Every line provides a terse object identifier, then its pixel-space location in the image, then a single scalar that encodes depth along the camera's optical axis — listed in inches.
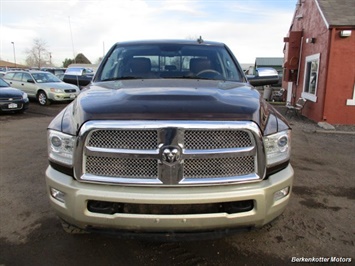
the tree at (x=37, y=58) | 3031.5
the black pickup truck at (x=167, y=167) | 87.4
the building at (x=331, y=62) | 393.7
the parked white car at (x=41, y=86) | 601.0
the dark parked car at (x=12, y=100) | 461.1
